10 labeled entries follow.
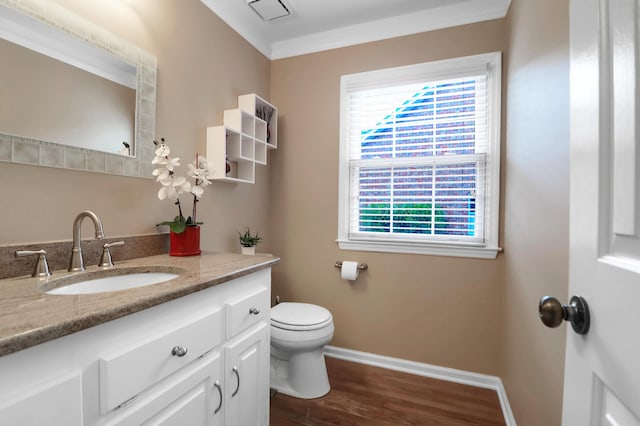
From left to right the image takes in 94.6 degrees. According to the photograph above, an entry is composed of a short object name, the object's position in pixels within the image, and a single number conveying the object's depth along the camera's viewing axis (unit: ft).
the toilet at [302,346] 5.66
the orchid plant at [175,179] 4.50
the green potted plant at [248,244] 6.62
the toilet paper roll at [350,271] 7.07
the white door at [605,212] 1.35
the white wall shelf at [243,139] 5.90
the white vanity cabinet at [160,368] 1.85
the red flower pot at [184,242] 4.76
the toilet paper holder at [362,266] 7.20
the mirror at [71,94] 3.32
